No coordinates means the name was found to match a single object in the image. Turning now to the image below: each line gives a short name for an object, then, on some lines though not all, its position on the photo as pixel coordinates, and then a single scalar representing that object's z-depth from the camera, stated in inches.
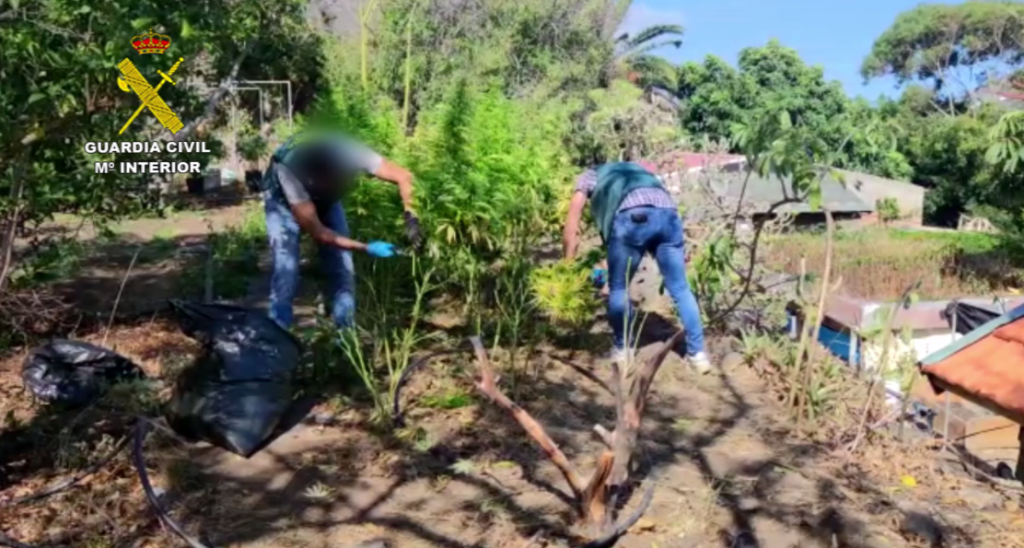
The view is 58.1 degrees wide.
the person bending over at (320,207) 170.1
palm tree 959.6
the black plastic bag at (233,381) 135.9
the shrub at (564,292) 200.5
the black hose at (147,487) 95.6
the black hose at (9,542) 100.4
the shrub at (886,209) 1180.5
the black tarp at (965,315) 520.4
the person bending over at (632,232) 178.4
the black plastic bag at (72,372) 153.0
